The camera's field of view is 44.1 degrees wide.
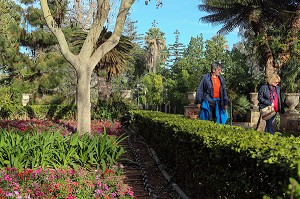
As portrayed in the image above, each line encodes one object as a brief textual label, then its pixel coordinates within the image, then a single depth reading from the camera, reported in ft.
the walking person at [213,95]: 22.34
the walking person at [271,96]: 23.29
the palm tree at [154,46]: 179.63
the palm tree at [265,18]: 64.75
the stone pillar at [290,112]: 40.14
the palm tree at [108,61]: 52.75
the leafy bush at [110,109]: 50.14
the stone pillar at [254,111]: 56.87
